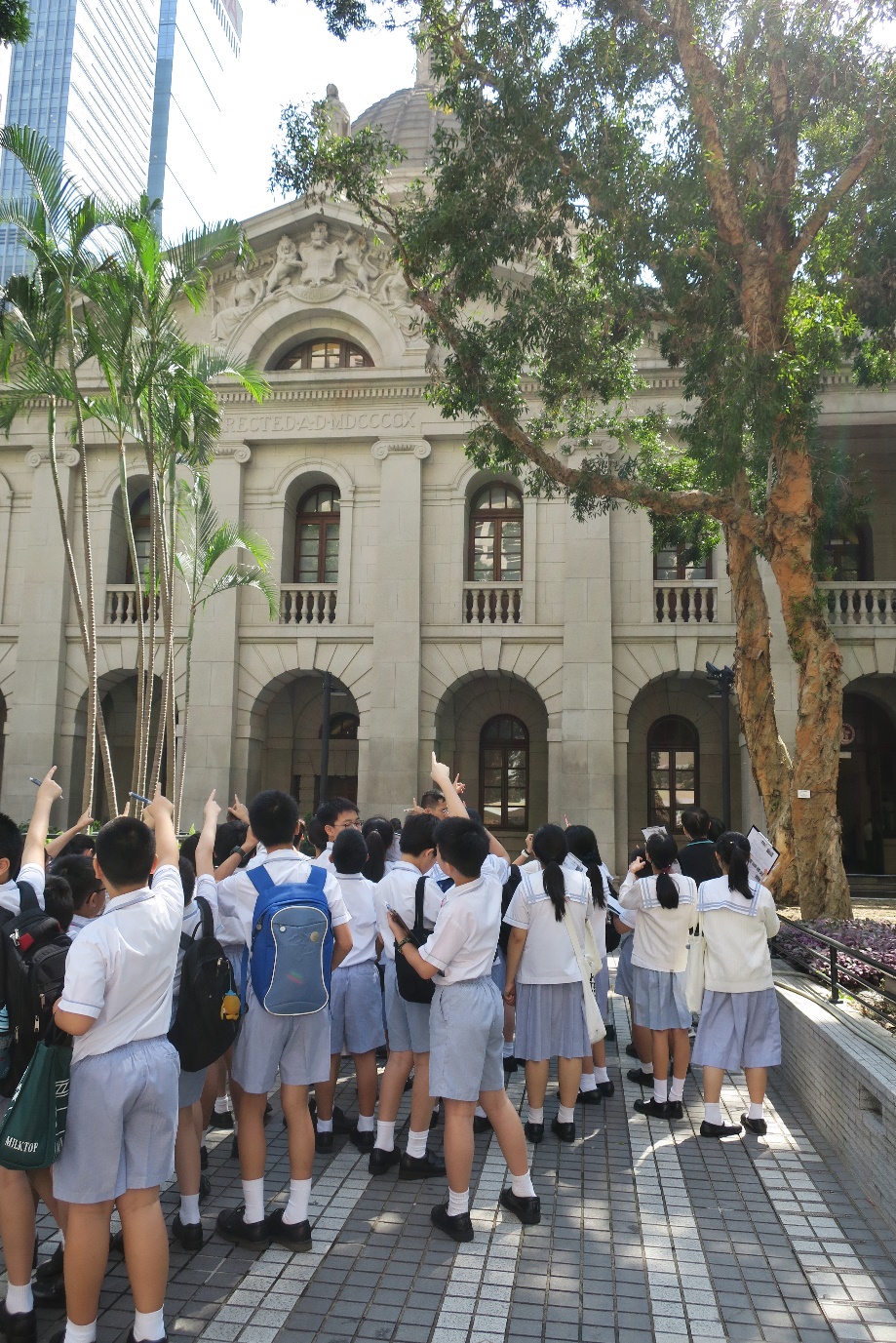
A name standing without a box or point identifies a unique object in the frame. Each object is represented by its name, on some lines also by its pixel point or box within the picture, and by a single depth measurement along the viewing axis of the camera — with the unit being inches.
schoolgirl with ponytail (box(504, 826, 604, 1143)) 244.8
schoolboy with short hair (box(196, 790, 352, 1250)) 190.2
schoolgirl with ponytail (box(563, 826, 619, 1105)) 286.0
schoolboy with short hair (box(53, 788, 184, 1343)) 150.2
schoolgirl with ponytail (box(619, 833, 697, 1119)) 278.8
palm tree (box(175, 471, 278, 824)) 638.5
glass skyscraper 3304.6
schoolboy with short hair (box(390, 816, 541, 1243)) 197.8
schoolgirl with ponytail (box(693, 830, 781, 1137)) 260.5
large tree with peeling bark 424.5
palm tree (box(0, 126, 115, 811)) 503.8
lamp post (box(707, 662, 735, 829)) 594.5
